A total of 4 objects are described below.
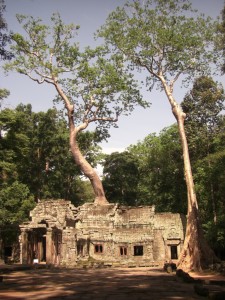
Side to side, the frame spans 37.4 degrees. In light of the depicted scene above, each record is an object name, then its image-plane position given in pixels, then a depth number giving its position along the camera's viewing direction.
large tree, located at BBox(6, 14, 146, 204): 27.97
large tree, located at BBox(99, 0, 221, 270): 24.31
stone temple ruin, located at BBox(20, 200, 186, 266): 24.45
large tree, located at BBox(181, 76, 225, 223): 29.80
